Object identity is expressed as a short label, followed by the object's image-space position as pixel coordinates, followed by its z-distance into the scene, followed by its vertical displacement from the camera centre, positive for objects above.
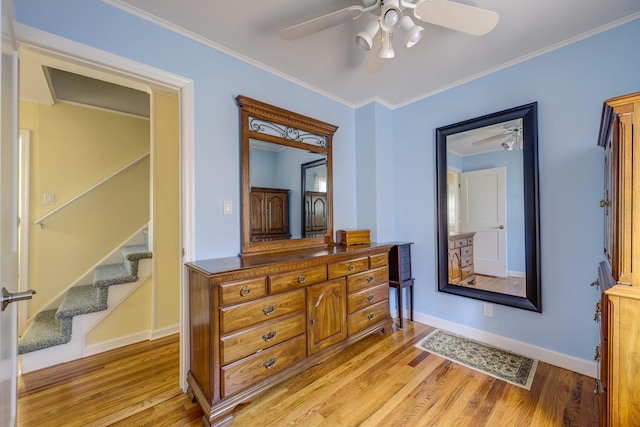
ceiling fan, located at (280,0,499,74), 1.31 +1.03
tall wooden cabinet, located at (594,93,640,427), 1.02 -0.32
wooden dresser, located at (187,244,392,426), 1.48 -0.69
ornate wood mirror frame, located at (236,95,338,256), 2.06 +0.65
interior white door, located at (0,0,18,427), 0.84 +0.02
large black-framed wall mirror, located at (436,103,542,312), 2.13 +0.04
